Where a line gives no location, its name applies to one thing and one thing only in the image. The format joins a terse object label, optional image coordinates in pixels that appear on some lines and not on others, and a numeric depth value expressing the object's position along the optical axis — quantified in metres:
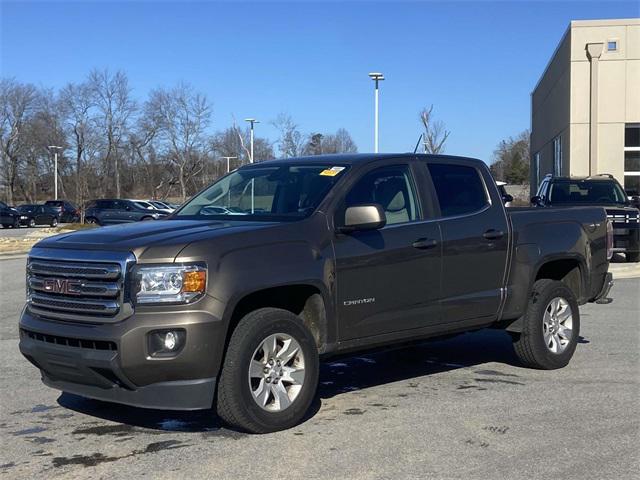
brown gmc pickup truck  4.78
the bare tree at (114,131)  72.00
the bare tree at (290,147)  37.31
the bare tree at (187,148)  56.81
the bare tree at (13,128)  79.94
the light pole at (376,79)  28.83
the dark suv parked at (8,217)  49.38
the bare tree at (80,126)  71.25
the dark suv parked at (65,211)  50.72
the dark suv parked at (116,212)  42.28
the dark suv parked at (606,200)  16.09
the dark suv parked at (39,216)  50.41
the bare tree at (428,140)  28.28
